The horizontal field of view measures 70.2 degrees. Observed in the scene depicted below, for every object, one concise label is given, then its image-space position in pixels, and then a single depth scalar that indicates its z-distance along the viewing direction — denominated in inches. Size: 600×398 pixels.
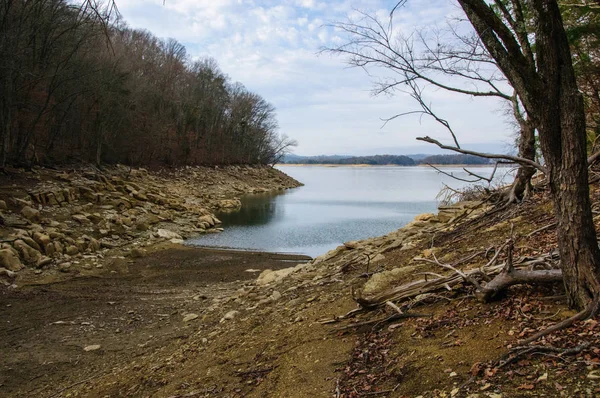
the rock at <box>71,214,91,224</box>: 655.1
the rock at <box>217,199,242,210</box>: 1268.8
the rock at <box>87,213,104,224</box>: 677.8
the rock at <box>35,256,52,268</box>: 460.4
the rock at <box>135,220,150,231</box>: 733.9
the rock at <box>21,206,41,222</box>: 581.6
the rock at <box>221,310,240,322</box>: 284.5
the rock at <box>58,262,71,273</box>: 470.0
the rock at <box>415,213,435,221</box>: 486.6
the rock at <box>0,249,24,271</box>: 426.3
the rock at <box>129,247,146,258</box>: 575.2
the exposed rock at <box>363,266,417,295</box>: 229.5
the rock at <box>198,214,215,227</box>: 912.2
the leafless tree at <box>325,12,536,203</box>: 191.2
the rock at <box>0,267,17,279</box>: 412.2
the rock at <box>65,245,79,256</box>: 523.3
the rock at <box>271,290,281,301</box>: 299.0
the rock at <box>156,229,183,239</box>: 727.1
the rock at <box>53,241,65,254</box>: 507.4
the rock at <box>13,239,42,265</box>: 462.0
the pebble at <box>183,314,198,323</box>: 316.4
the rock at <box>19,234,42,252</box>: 493.2
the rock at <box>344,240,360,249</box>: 422.4
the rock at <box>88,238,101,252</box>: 569.9
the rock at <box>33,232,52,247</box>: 506.0
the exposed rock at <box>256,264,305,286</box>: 386.0
